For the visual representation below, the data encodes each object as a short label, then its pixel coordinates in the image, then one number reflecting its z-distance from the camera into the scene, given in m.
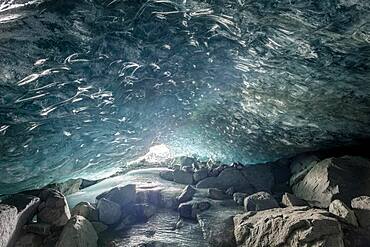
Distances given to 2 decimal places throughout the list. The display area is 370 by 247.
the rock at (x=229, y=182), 9.99
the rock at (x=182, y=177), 11.09
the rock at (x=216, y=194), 8.92
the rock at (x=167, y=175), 11.55
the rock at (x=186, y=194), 8.54
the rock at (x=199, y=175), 11.09
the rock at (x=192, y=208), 7.73
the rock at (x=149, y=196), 8.66
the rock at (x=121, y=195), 8.15
